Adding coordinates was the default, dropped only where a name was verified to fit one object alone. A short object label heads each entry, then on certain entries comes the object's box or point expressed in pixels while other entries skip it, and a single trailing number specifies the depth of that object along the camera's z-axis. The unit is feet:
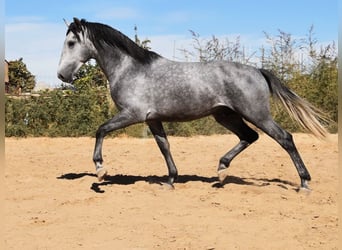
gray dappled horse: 20.71
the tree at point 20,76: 74.38
